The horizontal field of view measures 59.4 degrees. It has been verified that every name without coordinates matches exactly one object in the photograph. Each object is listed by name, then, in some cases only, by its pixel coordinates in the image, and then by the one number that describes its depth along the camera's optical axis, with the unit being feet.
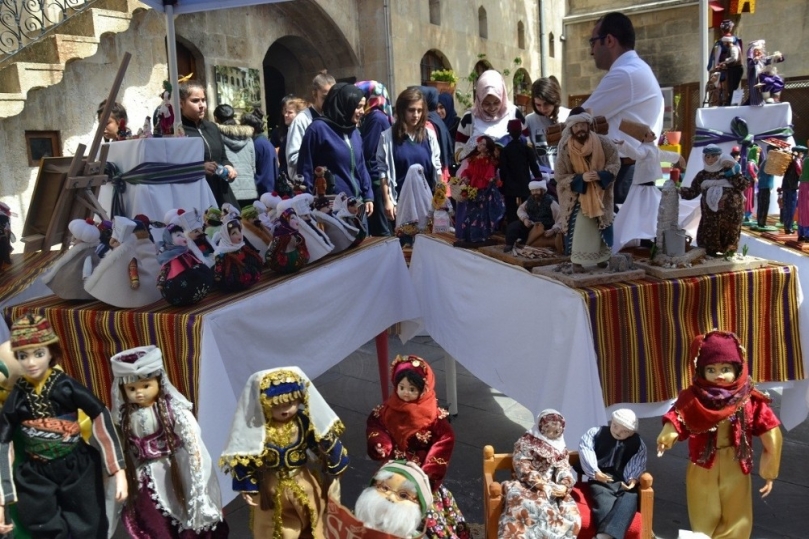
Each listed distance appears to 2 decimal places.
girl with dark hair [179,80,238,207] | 15.44
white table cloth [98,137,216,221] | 13.89
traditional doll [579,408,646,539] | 7.54
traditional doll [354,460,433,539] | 6.81
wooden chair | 7.44
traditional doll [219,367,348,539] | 7.48
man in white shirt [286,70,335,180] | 18.98
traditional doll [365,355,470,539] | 8.25
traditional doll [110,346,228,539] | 7.66
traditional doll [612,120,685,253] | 10.62
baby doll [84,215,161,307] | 9.03
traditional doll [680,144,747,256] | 9.30
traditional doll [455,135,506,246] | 11.53
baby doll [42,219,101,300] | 9.48
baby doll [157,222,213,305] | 8.99
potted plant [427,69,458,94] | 26.99
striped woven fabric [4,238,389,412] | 8.51
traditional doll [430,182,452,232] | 14.42
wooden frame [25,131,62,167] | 24.44
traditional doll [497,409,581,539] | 7.35
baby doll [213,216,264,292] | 9.73
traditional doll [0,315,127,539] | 7.42
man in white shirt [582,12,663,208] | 10.36
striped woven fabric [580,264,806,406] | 8.56
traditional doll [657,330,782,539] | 7.98
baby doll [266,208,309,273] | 10.69
